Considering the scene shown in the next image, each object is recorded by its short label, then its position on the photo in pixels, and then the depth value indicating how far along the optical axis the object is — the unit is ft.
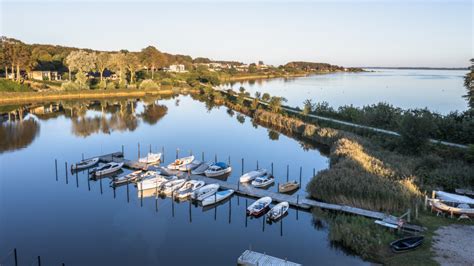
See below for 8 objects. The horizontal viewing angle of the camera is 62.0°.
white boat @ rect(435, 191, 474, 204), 68.85
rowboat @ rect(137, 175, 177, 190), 85.51
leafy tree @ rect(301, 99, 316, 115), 172.20
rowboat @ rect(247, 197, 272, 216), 73.68
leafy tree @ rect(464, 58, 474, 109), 131.75
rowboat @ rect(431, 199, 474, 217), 67.26
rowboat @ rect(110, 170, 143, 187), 91.09
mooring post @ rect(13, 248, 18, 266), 55.67
